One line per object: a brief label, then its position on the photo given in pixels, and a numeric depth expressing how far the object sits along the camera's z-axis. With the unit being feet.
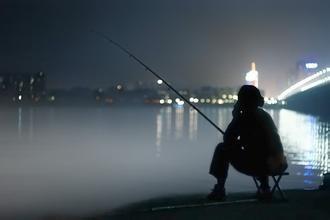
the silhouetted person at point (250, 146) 19.58
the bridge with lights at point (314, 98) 301.02
